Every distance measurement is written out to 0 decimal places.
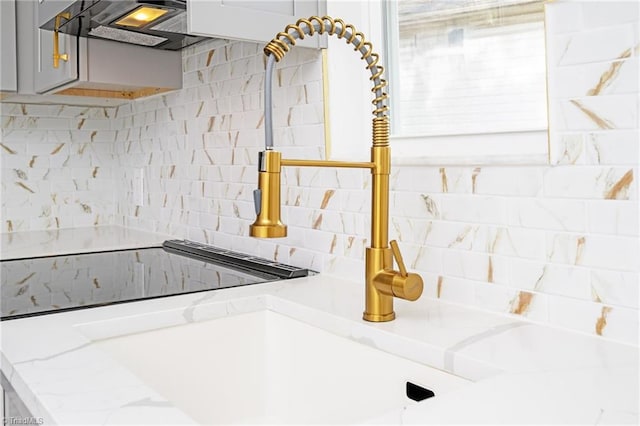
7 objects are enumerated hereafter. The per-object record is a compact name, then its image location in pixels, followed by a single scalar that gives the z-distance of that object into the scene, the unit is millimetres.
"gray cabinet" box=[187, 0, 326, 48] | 1298
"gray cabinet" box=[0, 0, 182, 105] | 2023
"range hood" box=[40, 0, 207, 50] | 1579
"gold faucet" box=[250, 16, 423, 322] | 1040
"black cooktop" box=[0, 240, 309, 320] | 1335
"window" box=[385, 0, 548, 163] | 1242
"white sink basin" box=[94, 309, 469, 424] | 1131
